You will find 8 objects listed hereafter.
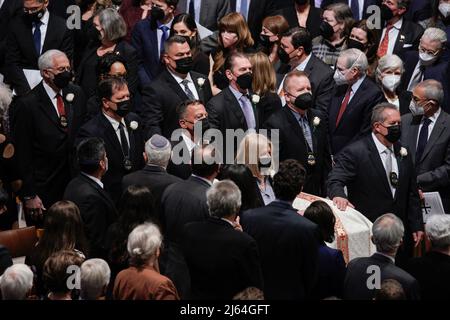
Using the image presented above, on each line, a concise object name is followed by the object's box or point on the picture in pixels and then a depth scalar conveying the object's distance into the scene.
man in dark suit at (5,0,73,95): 18.42
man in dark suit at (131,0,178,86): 18.83
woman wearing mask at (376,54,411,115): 17.90
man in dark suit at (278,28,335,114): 18.02
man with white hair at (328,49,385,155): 17.47
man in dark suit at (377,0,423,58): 19.42
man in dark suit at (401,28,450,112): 18.37
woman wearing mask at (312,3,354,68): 19.16
